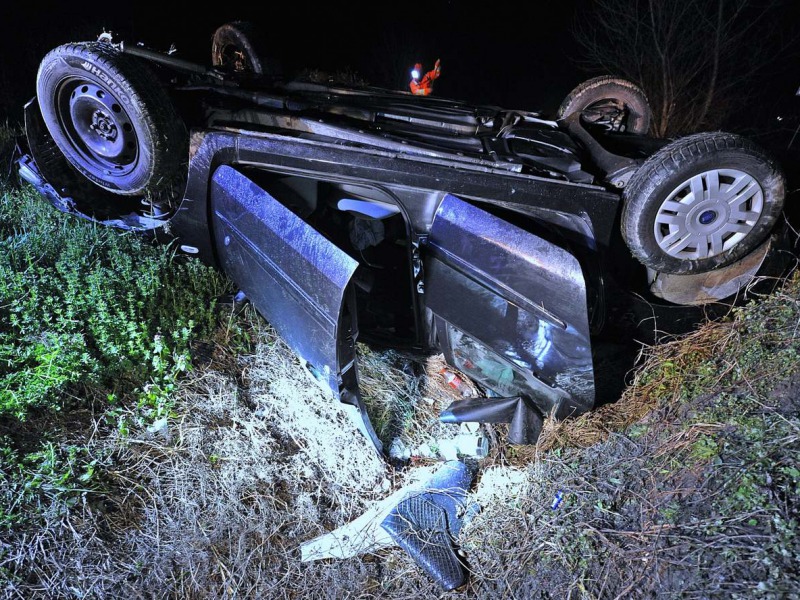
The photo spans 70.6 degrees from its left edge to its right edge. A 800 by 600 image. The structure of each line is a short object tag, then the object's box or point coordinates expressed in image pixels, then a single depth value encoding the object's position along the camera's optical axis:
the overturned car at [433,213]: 2.60
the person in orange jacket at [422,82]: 6.71
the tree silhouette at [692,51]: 7.07
